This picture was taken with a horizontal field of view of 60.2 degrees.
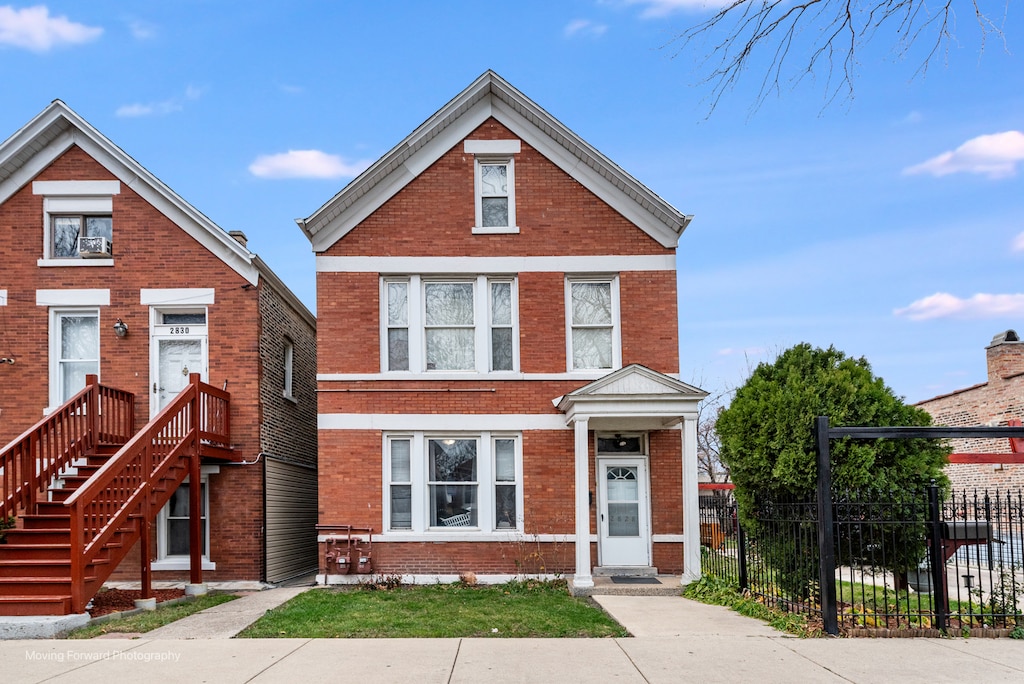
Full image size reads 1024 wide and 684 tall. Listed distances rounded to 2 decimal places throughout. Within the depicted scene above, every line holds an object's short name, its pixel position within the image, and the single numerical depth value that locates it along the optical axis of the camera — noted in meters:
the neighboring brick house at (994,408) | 22.22
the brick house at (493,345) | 15.40
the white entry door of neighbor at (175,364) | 15.89
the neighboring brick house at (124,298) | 15.66
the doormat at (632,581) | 14.56
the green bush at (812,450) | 10.60
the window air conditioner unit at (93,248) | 15.91
